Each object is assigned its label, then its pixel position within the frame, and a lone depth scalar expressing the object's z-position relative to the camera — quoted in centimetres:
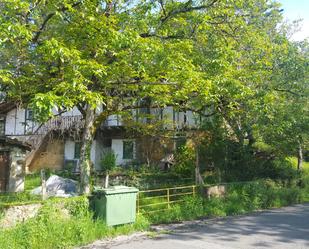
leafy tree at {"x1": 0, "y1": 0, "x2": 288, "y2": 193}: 1032
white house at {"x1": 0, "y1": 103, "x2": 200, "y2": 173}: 2897
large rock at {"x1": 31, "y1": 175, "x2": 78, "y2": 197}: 1856
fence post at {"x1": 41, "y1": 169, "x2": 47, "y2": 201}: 1254
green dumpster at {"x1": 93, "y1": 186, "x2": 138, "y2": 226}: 1064
